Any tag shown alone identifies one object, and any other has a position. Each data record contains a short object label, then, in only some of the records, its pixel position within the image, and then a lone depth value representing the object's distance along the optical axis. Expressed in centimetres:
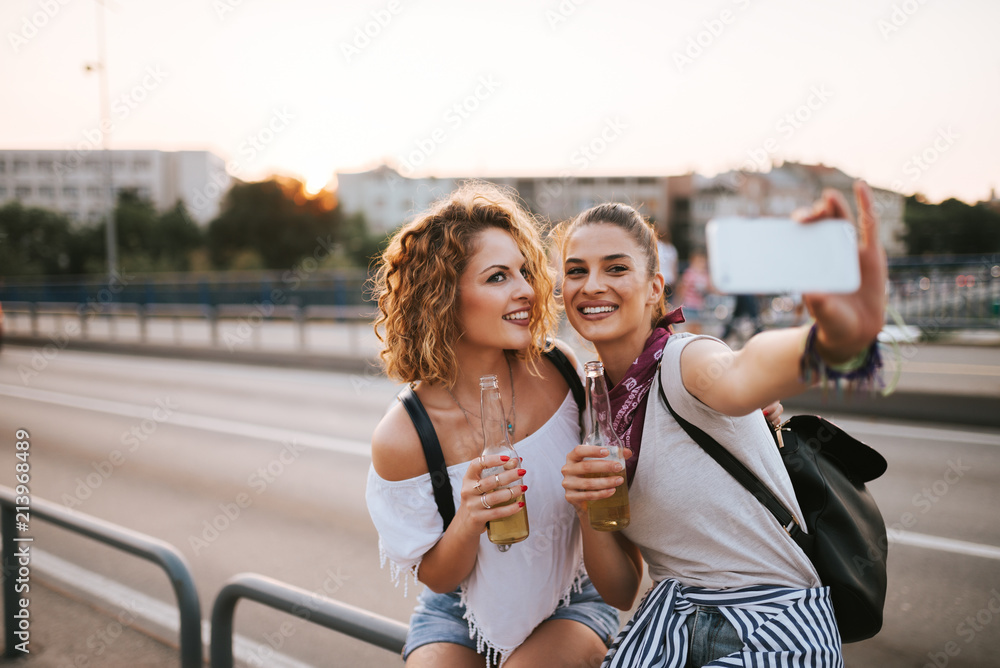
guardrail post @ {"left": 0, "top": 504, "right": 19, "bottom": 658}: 296
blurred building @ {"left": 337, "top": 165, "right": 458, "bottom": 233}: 7844
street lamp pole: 1833
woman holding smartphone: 147
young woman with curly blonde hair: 196
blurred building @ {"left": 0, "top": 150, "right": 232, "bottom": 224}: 8069
